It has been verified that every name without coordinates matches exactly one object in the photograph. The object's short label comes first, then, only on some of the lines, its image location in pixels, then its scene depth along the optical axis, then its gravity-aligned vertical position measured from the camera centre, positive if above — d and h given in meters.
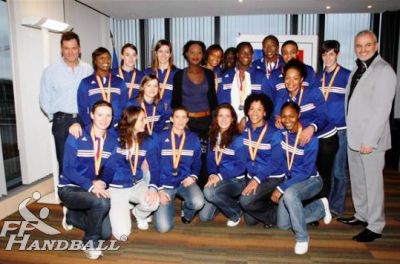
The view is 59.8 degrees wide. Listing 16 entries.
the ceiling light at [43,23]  3.91 +0.84
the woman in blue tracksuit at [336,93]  3.57 +0.00
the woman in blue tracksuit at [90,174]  2.91 -0.68
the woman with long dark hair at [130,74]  3.75 +0.23
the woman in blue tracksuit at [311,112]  3.36 -0.18
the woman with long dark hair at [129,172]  3.23 -0.72
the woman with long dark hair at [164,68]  3.81 +0.30
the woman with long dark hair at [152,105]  3.53 -0.11
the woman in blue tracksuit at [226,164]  3.46 -0.71
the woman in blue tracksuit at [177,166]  3.42 -0.72
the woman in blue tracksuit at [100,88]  3.54 +0.07
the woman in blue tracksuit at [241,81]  3.94 +0.14
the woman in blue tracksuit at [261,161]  3.35 -0.66
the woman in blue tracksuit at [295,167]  3.09 -0.68
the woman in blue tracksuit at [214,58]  4.27 +0.44
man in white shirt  3.71 +0.02
